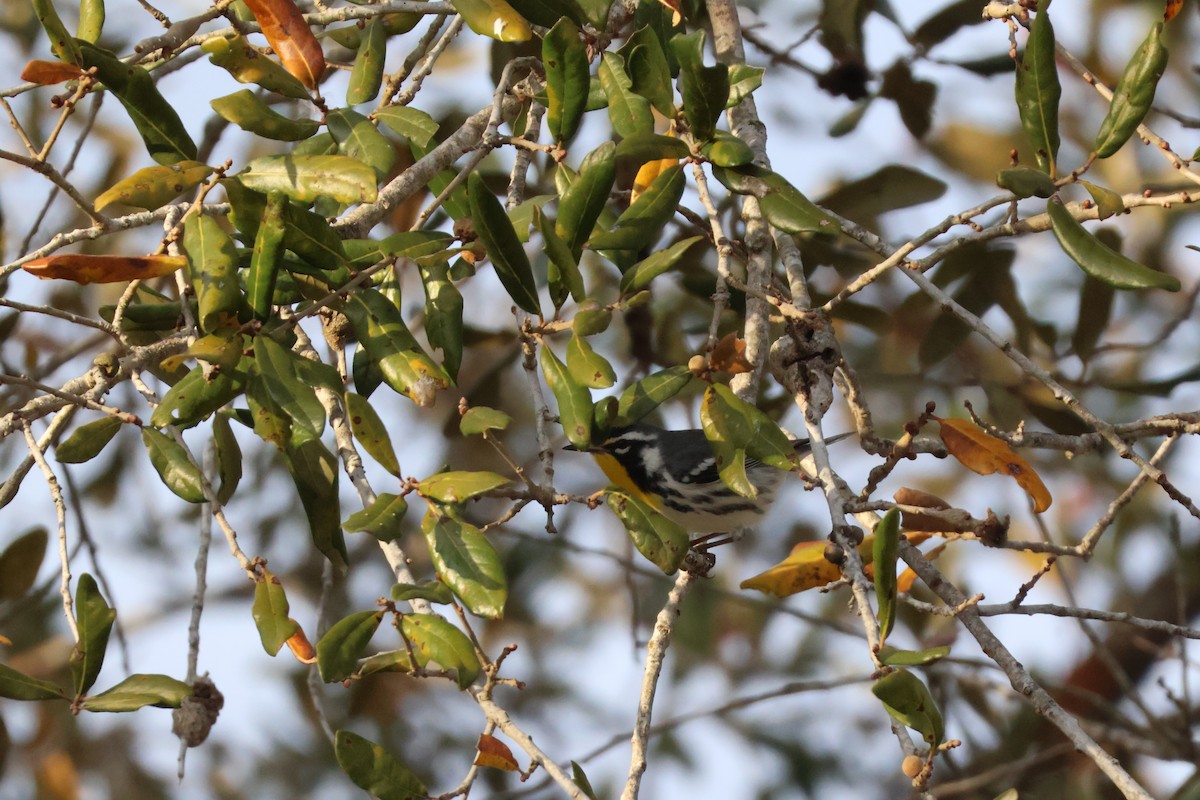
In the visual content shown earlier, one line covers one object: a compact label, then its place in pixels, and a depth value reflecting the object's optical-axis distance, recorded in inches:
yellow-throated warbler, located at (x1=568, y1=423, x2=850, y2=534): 355.1
